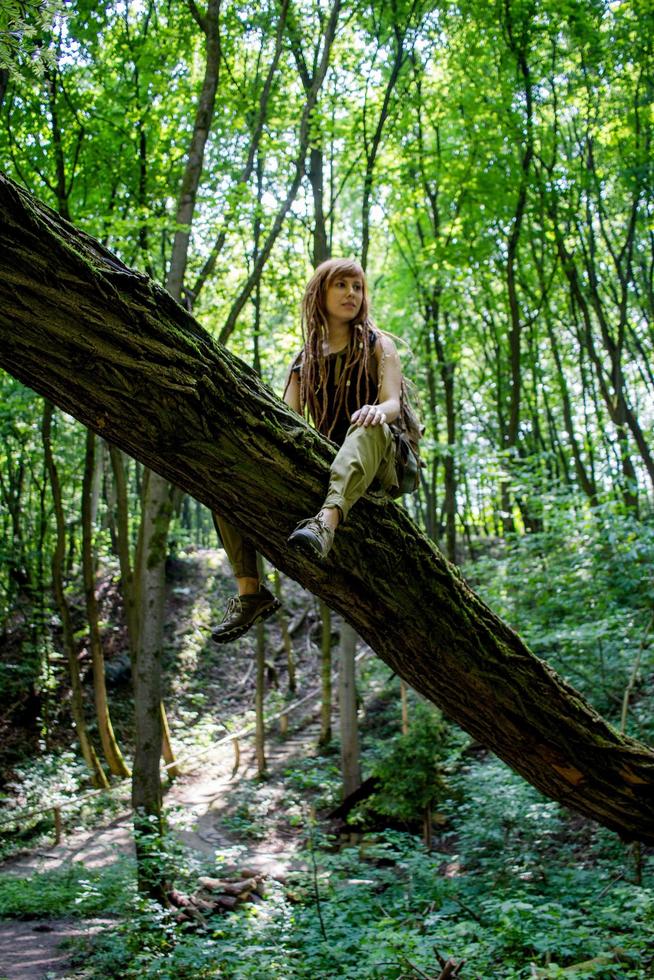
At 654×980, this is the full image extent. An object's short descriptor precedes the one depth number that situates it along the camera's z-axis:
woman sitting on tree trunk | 3.26
